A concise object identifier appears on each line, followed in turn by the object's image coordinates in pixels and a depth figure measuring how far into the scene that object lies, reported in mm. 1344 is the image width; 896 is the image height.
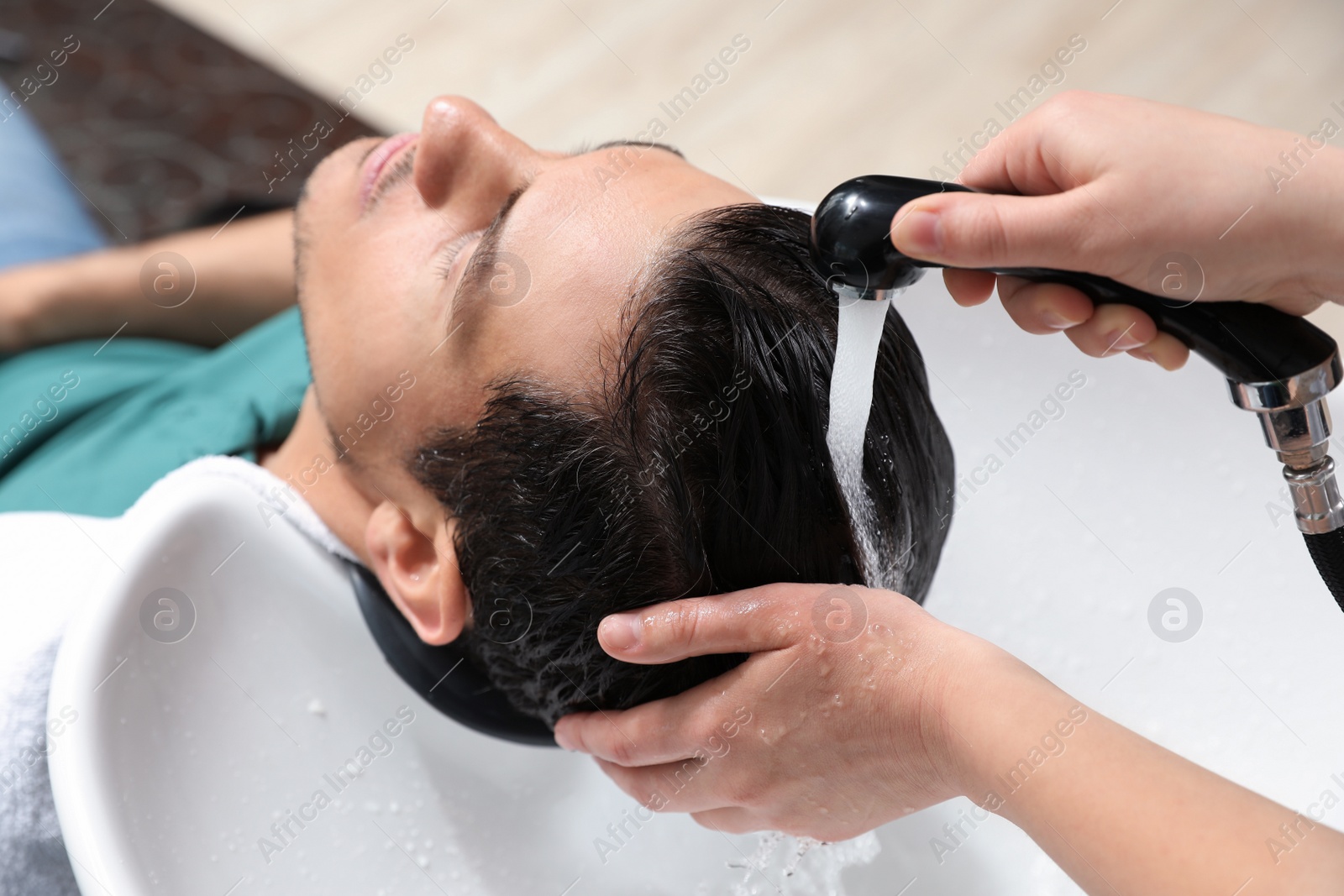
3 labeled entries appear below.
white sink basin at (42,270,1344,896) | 967
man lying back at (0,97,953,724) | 846
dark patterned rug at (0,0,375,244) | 1925
